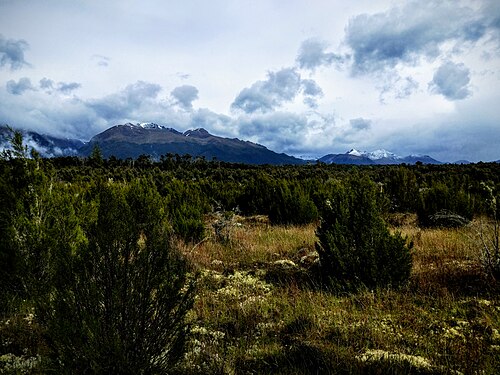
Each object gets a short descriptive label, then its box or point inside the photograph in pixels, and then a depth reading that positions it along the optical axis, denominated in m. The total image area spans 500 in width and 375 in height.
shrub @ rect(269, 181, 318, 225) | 14.22
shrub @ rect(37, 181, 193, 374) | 2.51
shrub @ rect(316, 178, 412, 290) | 5.36
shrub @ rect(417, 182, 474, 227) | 12.98
